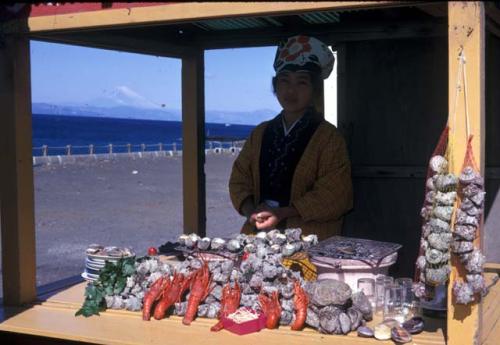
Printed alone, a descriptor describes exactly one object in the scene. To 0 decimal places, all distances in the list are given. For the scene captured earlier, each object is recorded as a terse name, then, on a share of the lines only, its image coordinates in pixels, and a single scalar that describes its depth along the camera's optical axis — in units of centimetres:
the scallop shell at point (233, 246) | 357
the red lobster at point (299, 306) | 303
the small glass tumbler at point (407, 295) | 320
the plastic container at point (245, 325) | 303
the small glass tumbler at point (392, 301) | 315
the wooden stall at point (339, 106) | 286
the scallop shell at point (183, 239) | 376
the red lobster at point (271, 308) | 306
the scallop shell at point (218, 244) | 363
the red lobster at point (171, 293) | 323
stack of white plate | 385
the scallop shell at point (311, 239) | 365
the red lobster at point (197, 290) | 319
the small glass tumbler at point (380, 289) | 318
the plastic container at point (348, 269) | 329
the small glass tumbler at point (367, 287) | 326
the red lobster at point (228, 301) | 311
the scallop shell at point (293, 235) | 365
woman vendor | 399
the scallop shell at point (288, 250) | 350
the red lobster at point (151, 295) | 325
